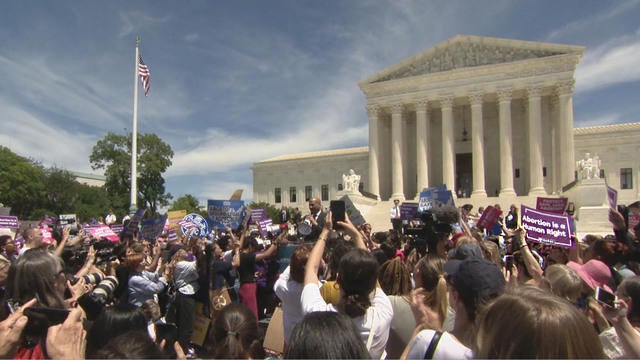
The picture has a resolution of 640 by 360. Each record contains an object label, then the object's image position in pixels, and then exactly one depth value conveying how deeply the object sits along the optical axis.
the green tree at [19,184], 58.06
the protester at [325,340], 2.31
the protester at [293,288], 4.57
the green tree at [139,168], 60.59
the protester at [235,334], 3.18
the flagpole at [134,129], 32.19
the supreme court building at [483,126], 44.03
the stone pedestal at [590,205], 33.21
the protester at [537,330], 1.92
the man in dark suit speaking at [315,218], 6.49
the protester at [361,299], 3.59
